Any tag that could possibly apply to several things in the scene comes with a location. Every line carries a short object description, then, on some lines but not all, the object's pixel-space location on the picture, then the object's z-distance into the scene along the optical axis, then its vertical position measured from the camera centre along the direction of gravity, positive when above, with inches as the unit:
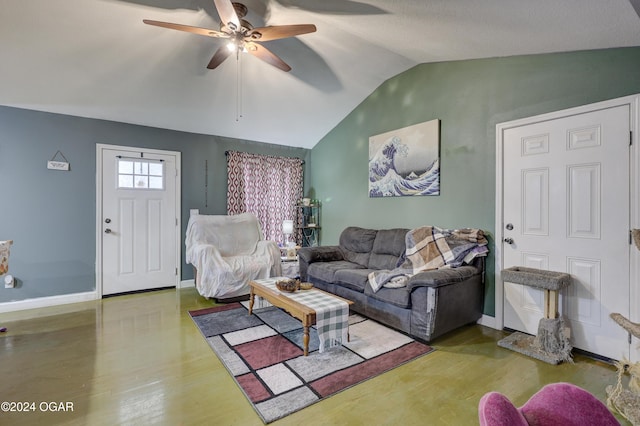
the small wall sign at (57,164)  141.7 +23.0
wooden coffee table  90.4 -31.3
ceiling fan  78.2 +52.4
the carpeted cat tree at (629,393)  65.7 -43.4
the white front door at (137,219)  155.5 -4.3
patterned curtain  191.2 +16.8
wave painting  137.3 +26.1
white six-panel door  89.6 -1.6
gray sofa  100.3 -29.3
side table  172.4 -33.3
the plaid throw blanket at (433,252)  114.6 -16.0
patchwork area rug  74.2 -45.5
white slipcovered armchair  140.9 -22.7
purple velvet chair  35.5 -24.2
